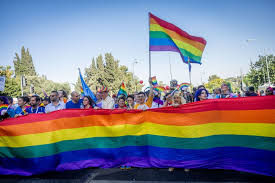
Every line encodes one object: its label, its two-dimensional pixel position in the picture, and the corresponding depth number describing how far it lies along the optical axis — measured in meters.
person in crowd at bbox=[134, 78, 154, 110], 4.84
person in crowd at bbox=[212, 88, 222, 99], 7.67
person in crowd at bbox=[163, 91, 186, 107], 4.22
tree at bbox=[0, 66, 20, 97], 26.83
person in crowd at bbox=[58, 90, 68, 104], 6.61
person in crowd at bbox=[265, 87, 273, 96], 5.71
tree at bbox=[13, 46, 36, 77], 65.25
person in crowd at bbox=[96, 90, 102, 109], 5.90
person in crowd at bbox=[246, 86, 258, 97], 6.28
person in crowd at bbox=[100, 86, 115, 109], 5.71
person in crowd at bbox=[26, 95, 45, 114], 5.10
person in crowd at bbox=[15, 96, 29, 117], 5.01
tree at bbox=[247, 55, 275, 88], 35.07
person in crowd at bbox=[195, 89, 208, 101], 4.82
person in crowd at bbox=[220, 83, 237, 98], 6.39
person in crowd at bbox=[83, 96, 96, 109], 4.88
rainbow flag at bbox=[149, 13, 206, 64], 4.68
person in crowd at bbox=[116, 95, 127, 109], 5.08
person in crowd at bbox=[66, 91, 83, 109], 5.09
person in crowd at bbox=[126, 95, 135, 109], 5.77
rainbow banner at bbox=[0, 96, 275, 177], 3.41
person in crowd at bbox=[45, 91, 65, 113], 5.04
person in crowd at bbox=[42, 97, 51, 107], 7.02
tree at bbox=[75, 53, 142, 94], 48.78
